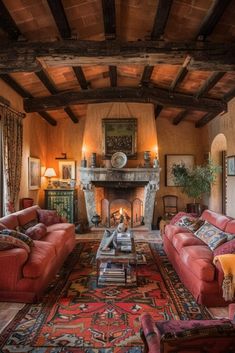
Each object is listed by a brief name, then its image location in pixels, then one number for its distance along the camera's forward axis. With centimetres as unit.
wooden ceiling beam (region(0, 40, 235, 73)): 415
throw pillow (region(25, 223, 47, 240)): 438
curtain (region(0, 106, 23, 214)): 543
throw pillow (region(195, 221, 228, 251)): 379
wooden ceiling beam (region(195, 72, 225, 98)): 520
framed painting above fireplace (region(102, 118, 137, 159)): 774
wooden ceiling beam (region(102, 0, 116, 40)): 357
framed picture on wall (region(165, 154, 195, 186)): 872
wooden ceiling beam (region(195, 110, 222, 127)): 726
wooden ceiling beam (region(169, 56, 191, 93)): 529
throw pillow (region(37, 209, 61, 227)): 557
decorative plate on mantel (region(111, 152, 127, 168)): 768
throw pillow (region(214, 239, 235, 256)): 328
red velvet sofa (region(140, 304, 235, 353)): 142
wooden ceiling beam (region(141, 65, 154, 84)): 565
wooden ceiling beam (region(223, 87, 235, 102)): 579
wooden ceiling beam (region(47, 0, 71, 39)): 341
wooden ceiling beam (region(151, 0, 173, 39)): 343
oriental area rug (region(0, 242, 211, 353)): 249
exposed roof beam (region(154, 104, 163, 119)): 783
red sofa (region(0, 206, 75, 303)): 327
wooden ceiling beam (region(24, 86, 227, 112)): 670
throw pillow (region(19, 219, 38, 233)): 449
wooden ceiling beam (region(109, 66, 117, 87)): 581
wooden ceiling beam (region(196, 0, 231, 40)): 331
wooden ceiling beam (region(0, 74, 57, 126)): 530
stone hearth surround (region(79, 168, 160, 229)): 758
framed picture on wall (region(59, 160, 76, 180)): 871
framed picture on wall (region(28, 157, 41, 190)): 707
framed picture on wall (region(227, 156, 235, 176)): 599
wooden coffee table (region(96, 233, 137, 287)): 376
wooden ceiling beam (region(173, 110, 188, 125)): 786
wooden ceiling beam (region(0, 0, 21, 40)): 349
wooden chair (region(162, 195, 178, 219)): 866
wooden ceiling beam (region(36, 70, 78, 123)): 546
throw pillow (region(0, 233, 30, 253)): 336
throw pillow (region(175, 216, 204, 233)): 483
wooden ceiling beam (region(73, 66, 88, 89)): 554
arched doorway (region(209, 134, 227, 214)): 782
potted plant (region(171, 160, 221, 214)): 664
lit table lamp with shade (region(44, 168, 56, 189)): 821
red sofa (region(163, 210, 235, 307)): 319
